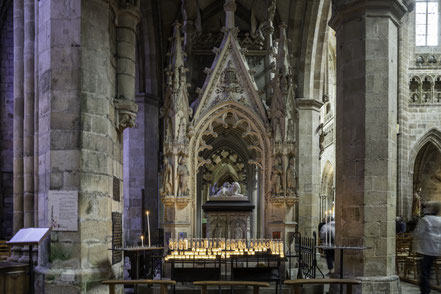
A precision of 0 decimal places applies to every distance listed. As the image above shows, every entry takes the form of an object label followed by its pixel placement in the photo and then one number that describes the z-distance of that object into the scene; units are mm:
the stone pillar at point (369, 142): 7039
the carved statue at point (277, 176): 10977
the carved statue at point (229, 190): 11055
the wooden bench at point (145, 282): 5167
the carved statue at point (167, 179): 10570
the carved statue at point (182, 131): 10656
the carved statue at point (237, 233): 10961
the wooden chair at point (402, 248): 11061
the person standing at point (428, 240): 6254
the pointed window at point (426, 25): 22484
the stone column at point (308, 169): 14227
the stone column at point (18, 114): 8141
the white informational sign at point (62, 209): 6230
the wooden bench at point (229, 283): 5195
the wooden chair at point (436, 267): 8863
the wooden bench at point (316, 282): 5246
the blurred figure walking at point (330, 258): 11562
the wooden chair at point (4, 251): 9102
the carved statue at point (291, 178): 11008
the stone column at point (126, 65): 7398
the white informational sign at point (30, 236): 5406
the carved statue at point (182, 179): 10539
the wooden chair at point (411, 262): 10032
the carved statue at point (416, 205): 21436
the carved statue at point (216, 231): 10984
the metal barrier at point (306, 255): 9381
